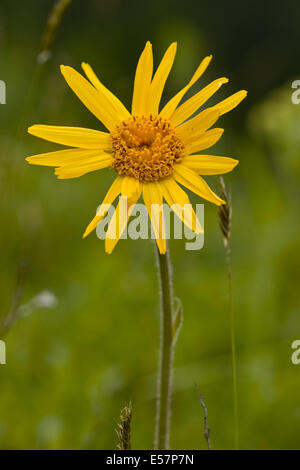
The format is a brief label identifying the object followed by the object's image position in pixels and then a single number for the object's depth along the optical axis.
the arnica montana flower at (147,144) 0.52
